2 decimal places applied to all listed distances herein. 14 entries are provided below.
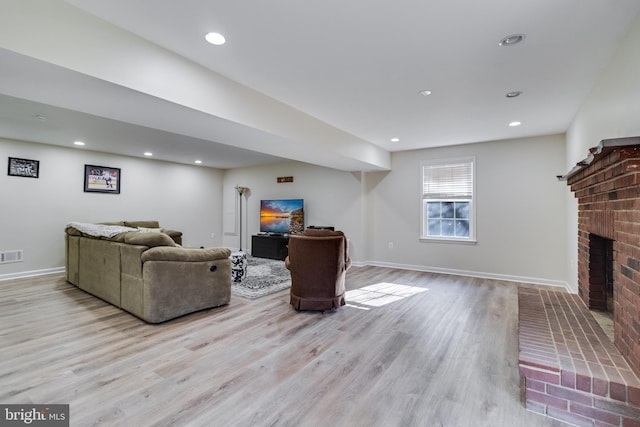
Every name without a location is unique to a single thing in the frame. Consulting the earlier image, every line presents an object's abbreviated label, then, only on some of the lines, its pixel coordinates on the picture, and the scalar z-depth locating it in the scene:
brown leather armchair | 3.50
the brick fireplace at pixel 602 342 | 1.63
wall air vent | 5.08
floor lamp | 8.34
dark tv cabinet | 7.17
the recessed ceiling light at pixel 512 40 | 2.16
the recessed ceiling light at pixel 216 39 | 2.19
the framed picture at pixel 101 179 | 6.11
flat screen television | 7.33
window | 5.53
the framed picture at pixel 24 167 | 5.22
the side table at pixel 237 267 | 4.82
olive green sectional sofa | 3.15
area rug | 4.29
